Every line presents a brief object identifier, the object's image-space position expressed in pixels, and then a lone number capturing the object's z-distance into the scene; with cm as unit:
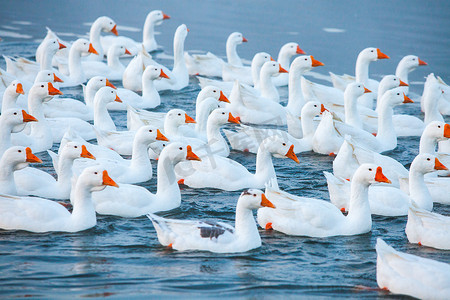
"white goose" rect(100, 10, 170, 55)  3868
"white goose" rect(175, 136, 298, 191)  2081
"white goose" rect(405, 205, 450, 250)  1711
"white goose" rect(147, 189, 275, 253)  1616
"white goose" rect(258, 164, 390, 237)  1748
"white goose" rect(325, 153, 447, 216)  1927
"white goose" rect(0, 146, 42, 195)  1817
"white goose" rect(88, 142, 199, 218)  1825
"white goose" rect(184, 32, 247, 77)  3556
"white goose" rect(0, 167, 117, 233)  1678
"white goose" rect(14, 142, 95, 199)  1916
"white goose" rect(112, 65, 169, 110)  2867
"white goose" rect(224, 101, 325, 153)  2377
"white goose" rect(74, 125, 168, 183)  2050
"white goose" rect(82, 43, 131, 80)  3322
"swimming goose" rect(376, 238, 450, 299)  1420
